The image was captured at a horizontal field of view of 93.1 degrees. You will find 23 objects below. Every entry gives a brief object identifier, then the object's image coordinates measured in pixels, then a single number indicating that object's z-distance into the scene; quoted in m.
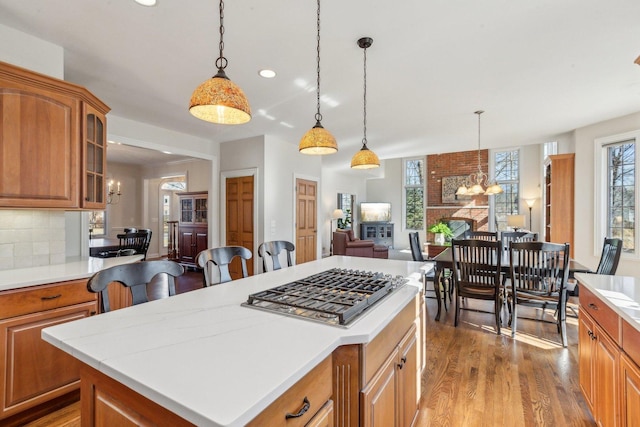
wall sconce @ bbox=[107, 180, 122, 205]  7.28
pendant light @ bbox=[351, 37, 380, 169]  2.52
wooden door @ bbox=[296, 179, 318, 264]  5.73
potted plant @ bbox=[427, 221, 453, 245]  8.36
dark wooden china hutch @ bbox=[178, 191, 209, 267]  6.54
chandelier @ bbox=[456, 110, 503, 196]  4.94
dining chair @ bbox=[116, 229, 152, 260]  4.08
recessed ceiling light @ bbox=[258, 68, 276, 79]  2.91
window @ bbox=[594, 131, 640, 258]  4.29
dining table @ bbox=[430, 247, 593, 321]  3.25
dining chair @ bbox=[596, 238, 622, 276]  2.85
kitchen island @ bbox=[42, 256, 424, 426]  0.69
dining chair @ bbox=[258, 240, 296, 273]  2.42
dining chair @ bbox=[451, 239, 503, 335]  3.19
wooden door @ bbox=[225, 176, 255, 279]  5.15
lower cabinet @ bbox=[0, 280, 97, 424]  1.80
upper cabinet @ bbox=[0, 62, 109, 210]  2.01
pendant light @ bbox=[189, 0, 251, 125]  1.34
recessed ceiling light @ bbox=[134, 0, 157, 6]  1.94
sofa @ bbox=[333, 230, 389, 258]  7.32
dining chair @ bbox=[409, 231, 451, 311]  4.30
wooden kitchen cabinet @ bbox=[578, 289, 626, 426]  1.43
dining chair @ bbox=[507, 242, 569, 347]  2.93
